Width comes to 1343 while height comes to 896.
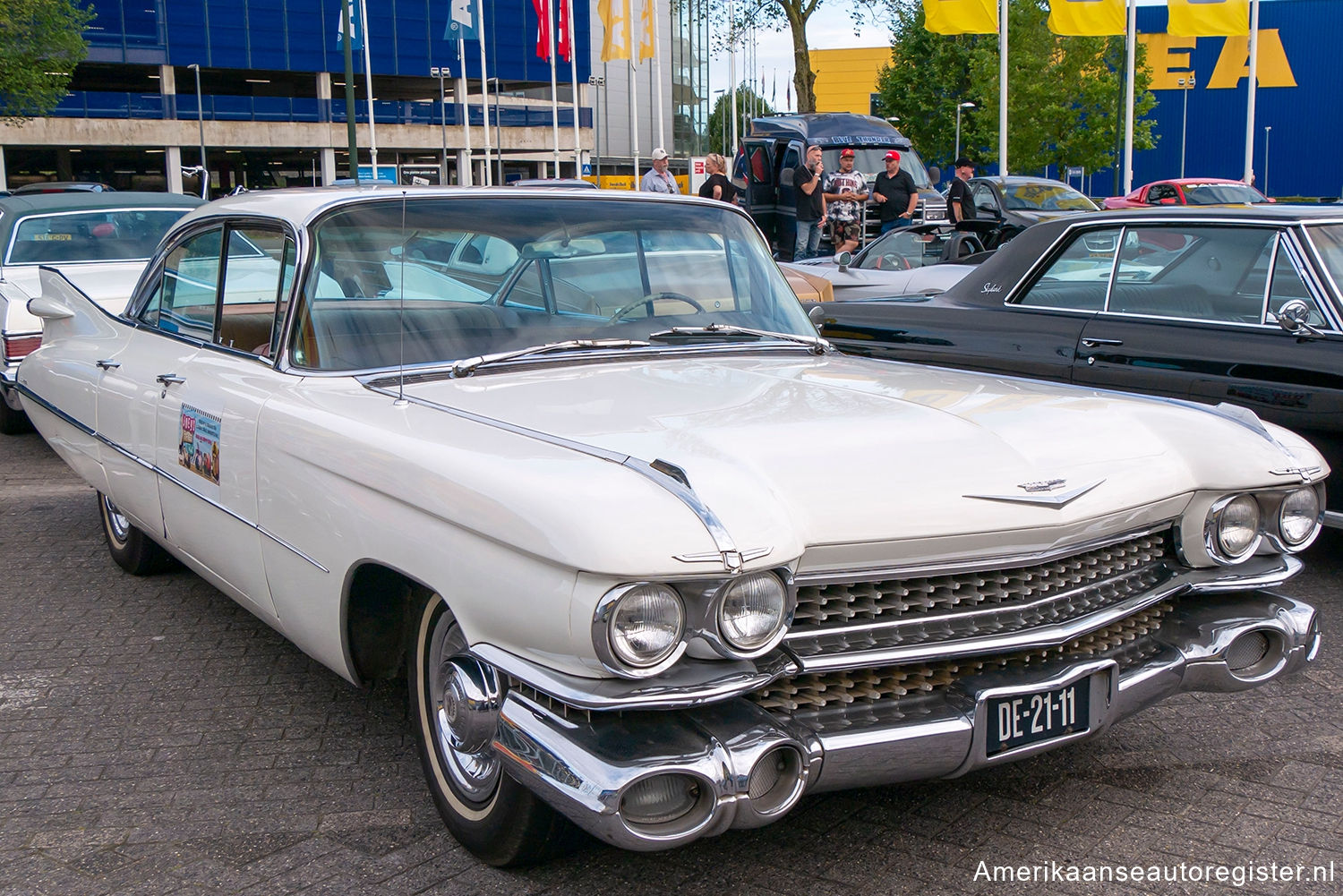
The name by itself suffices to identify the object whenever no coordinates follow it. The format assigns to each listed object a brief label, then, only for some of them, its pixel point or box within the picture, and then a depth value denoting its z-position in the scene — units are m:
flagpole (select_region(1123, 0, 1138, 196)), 27.58
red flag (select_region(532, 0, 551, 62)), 35.94
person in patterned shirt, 15.95
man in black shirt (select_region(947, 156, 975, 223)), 15.56
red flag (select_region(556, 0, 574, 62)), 38.83
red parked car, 23.16
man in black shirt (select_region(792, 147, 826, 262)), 14.84
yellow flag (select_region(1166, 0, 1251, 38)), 24.98
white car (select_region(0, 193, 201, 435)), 8.78
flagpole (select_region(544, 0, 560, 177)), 35.69
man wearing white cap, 14.56
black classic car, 5.16
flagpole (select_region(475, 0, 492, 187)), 38.46
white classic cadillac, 2.42
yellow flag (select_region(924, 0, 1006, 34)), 25.36
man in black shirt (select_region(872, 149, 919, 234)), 16.14
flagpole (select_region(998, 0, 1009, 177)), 27.66
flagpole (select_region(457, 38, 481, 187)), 44.60
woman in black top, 15.22
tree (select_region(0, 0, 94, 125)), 30.52
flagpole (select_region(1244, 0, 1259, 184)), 26.31
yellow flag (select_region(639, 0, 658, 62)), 33.72
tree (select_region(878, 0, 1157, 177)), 42.88
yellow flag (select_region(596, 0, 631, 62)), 32.75
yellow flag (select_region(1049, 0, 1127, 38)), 25.56
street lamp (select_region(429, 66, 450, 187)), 52.88
